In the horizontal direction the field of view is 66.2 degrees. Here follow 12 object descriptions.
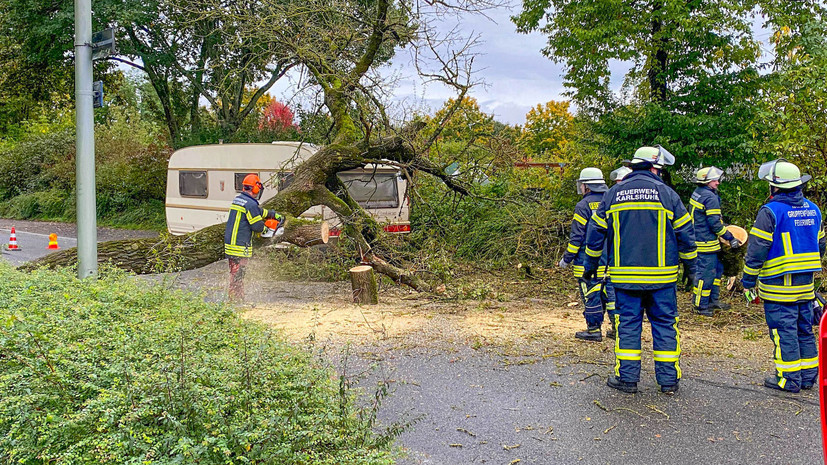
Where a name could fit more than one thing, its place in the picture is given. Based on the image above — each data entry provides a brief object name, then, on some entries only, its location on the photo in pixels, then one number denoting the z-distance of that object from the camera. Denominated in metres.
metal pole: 6.69
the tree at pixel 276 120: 18.67
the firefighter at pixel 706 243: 7.87
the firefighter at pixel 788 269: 5.06
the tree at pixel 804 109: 8.13
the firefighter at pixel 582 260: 6.59
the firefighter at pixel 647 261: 4.98
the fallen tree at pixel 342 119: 9.10
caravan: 11.73
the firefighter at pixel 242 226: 8.39
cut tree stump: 8.60
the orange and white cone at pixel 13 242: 14.86
